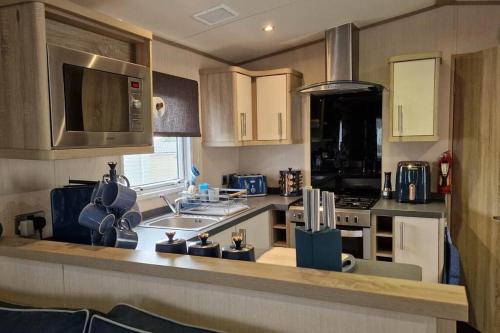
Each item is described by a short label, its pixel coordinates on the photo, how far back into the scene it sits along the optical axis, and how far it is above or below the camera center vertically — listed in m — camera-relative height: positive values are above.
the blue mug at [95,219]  1.64 -0.30
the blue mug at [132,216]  1.73 -0.31
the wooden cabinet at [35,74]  1.52 +0.31
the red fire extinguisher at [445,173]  3.16 -0.26
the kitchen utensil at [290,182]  3.77 -0.37
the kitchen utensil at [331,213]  1.28 -0.23
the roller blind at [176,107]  2.89 +0.33
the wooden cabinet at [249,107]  3.42 +0.36
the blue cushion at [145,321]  1.20 -0.56
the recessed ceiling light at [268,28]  3.04 +0.94
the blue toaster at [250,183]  3.86 -0.38
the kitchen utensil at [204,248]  1.45 -0.39
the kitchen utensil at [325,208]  1.28 -0.22
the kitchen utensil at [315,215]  1.24 -0.23
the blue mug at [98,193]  1.66 -0.19
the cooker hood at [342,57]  3.31 +0.76
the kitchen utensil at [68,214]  1.88 -0.32
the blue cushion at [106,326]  1.23 -0.58
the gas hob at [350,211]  3.01 -0.54
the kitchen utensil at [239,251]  1.43 -0.39
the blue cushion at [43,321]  1.33 -0.61
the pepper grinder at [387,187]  3.44 -0.40
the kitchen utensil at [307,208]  1.23 -0.21
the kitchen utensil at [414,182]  3.16 -0.33
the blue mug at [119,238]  1.69 -0.39
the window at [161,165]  2.84 -0.14
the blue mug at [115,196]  1.64 -0.20
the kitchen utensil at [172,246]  1.52 -0.39
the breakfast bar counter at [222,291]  1.05 -0.47
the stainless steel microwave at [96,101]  1.57 +0.22
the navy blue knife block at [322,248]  1.25 -0.34
